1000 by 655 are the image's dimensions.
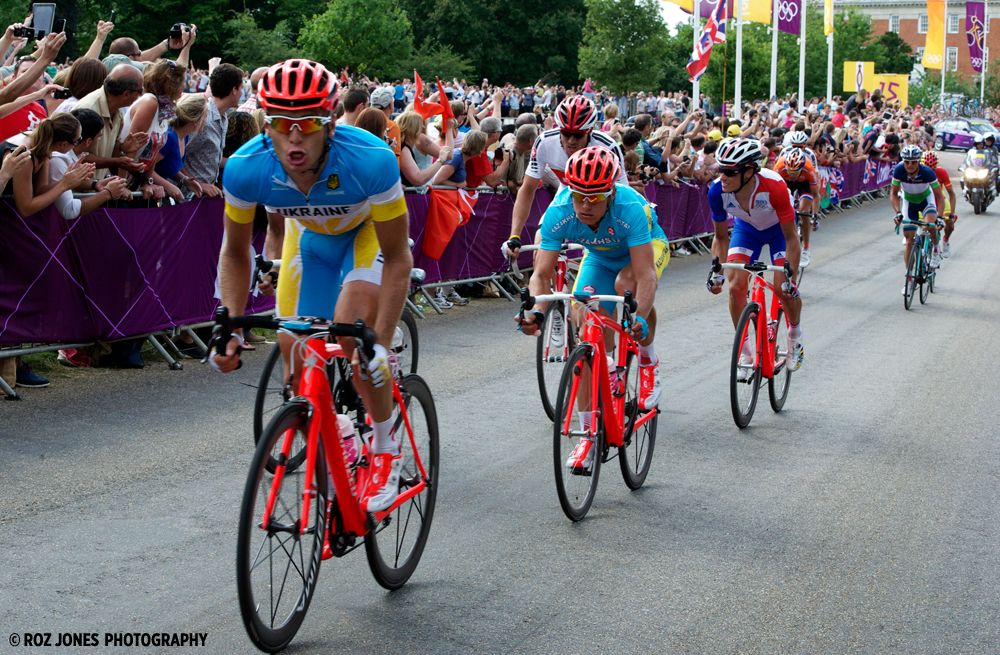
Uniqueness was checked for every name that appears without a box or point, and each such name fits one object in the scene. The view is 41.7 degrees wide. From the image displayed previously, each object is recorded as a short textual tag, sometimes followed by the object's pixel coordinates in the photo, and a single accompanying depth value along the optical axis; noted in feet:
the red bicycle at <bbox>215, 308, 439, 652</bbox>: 15.21
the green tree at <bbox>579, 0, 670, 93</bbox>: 203.10
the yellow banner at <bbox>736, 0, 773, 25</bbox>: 139.85
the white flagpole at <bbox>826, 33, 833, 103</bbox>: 176.80
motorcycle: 108.17
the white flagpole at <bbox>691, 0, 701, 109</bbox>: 111.75
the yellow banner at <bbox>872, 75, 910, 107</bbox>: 185.06
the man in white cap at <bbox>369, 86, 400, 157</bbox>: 45.01
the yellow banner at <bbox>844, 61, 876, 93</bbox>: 184.65
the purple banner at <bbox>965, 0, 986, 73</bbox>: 225.15
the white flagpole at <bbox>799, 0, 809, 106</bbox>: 149.28
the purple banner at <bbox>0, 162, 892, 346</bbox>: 30.71
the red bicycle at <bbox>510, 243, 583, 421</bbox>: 30.76
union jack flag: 108.27
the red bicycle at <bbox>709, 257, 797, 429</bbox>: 30.32
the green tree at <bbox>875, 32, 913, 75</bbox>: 403.54
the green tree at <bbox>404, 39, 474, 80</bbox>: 198.08
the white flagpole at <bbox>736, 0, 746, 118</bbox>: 126.31
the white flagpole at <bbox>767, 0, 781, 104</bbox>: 138.94
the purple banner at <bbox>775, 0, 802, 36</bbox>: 139.13
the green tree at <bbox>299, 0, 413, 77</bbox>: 163.53
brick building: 516.32
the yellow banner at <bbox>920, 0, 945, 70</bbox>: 197.77
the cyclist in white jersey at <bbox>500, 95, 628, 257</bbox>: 29.91
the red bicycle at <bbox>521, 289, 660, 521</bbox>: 22.00
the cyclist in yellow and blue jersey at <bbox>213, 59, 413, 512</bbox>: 16.44
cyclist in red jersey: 58.65
